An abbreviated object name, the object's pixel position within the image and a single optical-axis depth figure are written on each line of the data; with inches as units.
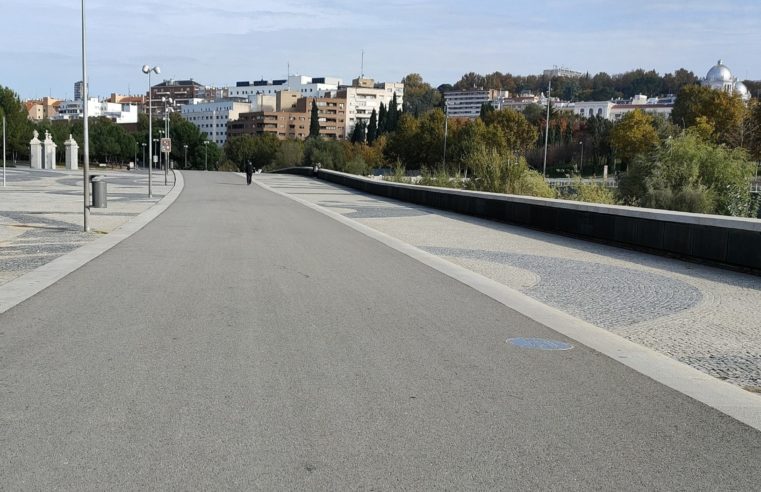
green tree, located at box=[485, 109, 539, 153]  3993.6
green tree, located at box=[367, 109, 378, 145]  6619.1
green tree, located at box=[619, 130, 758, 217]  938.7
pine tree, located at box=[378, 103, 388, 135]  6566.9
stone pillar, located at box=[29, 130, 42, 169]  2974.9
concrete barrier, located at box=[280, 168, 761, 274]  495.8
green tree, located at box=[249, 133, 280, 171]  5733.3
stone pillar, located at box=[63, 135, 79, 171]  2834.6
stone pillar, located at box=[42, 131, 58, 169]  2923.2
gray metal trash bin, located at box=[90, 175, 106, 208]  840.3
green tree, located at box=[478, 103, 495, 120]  4160.4
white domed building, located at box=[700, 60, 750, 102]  6895.7
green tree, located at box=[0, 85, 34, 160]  3442.4
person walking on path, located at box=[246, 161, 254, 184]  1950.5
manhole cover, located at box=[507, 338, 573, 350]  287.0
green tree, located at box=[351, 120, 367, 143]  7033.5
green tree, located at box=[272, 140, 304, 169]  3695.9
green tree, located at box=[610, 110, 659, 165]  3661.4
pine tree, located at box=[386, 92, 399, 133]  6491.1
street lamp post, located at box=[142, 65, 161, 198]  1395.2
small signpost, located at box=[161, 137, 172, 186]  1719.9
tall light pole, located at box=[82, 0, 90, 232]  681.0
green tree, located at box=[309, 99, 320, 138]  6318.9
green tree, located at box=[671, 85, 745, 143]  3499.0
